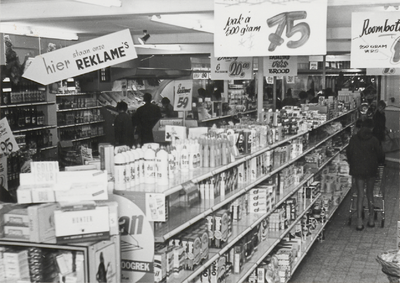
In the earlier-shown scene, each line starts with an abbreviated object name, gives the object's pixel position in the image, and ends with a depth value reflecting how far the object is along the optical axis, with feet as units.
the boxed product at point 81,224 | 11.15
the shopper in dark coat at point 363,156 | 31.35
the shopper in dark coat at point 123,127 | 39.22
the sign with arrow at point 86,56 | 18.37
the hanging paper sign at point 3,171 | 26.45
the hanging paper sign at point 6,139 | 23.91
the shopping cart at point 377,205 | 33.51
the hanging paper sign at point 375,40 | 17.65
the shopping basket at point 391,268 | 14.43
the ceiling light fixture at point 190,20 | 24.95
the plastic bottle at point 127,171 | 12.98
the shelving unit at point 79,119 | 42.65
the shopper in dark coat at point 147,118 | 40.90
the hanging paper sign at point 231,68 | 34.78
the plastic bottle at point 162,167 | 13.37
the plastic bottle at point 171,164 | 14.01
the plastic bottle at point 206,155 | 16.33
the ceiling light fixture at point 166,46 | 39.74
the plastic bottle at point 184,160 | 15.33
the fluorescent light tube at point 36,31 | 27.64
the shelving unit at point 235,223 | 13.24
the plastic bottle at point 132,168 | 13.16
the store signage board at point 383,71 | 34.78
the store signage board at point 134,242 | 12.35
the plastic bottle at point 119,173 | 12.74
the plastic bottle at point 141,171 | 13.46
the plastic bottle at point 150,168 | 13.43
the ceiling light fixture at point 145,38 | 27.73
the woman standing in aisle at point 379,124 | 49.34
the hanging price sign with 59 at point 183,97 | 33.17
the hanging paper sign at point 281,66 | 35.50
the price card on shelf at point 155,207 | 12.14
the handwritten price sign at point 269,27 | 15.70
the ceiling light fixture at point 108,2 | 17.81
